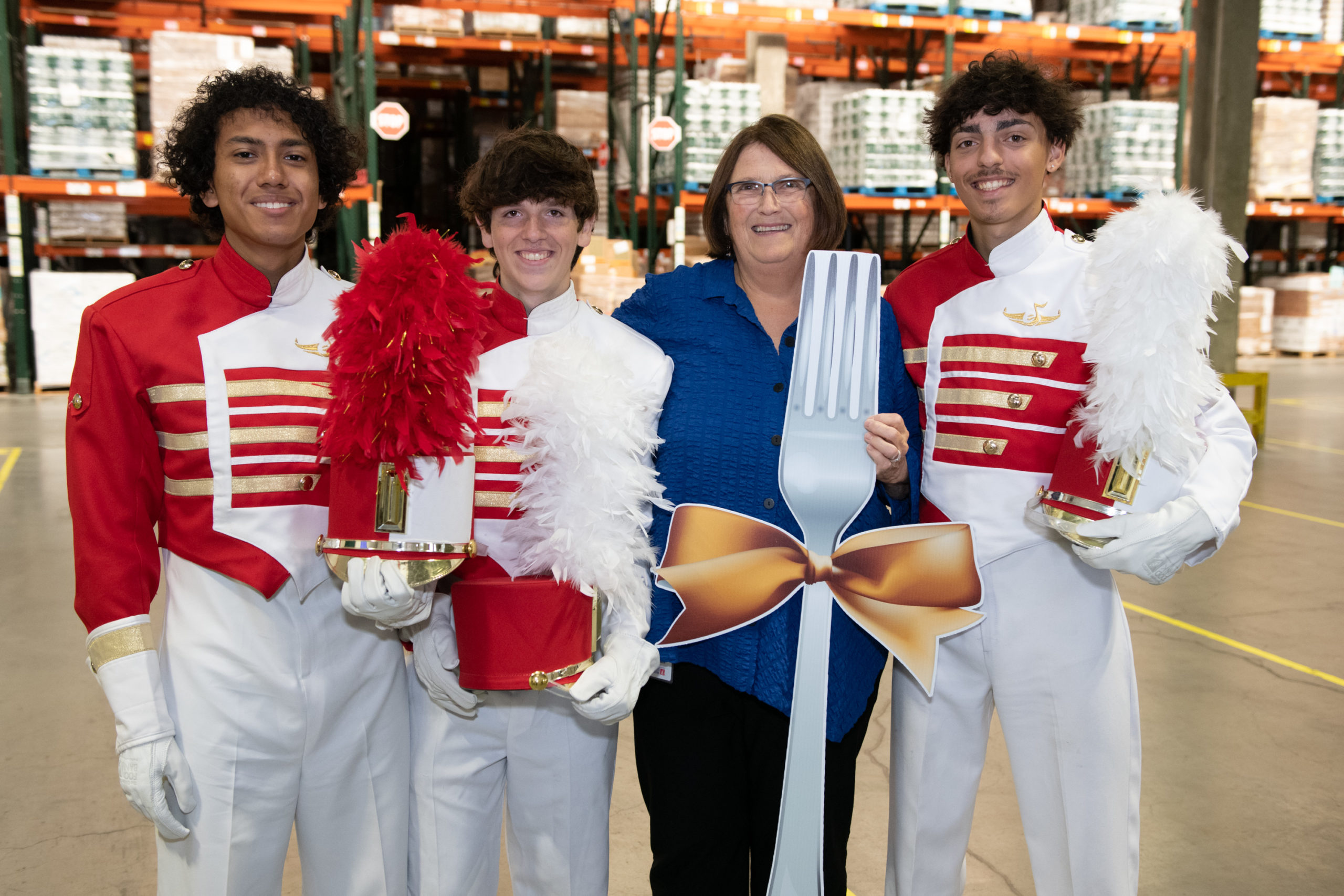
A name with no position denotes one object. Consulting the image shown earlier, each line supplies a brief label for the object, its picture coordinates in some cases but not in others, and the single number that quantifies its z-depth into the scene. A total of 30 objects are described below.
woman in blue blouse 1.87
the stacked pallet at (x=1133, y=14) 11.16
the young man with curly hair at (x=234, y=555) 1.62
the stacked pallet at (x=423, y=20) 10.77
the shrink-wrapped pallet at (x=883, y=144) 9.85
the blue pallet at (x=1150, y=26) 11.26
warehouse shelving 10.19
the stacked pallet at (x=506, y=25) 11.18
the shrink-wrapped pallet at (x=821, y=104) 10.56
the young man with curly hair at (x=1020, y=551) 1.88
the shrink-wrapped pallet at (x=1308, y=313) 13.41
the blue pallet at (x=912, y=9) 10.54
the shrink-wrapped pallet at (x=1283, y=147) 11.82
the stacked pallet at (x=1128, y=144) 10.54
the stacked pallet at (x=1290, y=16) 11.91
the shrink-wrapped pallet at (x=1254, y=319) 13.27
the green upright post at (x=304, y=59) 10.62
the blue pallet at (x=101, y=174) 9.21
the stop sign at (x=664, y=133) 9.31
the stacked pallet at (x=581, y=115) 11.53
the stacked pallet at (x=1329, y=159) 12.26
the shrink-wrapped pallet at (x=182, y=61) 8.70
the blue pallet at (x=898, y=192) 10.29
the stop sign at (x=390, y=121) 8.89
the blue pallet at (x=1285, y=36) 12.01
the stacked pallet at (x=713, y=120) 9.85
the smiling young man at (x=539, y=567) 1.65
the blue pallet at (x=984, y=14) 10.80
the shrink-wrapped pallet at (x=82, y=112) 8.82
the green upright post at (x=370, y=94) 9.47
